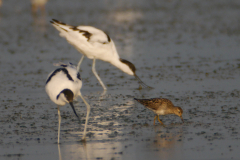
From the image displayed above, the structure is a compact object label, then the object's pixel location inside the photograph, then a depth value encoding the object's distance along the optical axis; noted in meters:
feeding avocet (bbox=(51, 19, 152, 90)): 21.73
